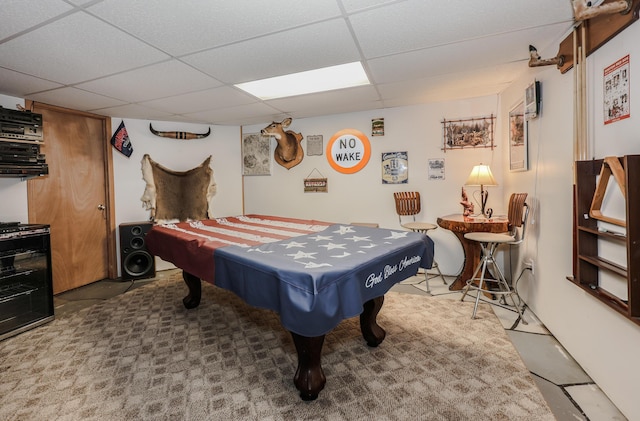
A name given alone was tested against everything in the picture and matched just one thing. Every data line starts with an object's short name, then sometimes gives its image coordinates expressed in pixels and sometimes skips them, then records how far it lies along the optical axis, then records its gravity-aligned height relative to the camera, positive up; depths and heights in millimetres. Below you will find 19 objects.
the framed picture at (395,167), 4141 +451
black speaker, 3981 -647
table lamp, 3301 +228
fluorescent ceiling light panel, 3156 +1347
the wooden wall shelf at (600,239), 1392 -255
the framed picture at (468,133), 3748 +837
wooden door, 3604 +141
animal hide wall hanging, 4449 +197
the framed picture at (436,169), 3965 +400
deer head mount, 4645 +840
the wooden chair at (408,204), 4020 -65
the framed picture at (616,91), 1544 +561
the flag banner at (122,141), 4168 +924
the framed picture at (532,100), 2596 +864
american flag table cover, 1371 -345
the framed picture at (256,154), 5023 +832
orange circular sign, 4355 +744
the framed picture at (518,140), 2924 +598
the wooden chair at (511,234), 2779 -373
